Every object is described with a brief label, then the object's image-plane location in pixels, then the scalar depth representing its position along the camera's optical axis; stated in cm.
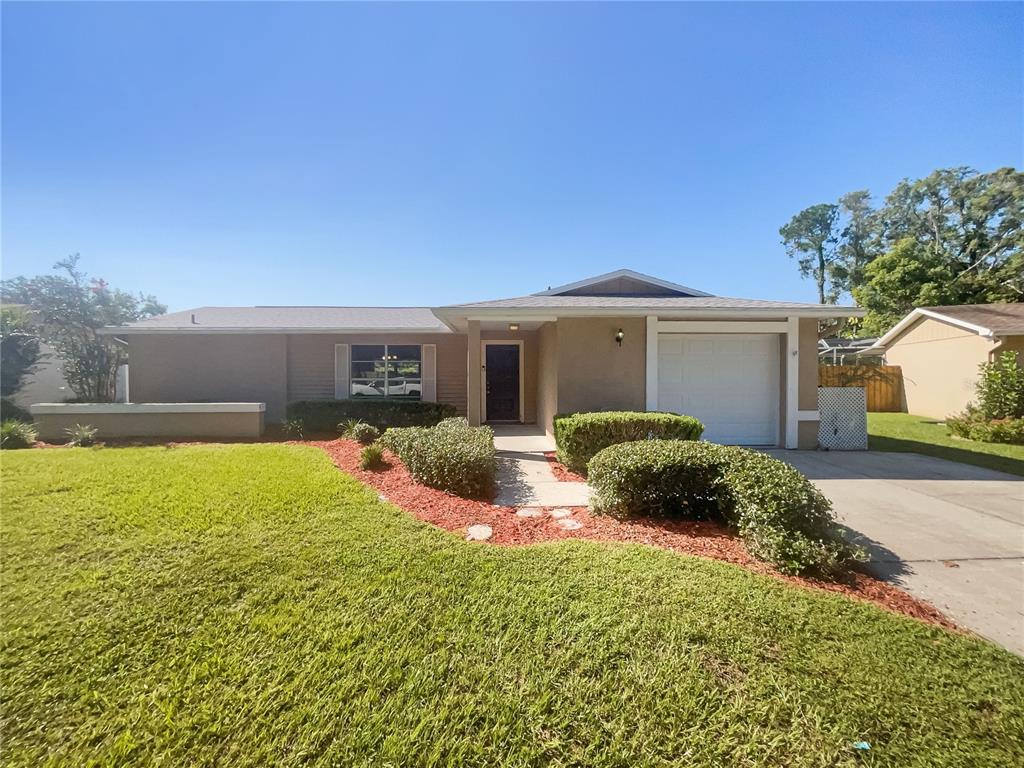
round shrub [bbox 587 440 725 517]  422
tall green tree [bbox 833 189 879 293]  3288
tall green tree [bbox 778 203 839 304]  3491
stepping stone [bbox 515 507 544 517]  448
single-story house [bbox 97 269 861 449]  802
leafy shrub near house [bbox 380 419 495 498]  513
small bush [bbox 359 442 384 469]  608
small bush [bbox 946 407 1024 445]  962
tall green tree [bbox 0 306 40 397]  1205
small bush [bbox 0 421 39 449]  771
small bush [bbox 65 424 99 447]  796
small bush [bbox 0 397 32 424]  1008
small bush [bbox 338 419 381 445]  832
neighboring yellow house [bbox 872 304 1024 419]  1224
